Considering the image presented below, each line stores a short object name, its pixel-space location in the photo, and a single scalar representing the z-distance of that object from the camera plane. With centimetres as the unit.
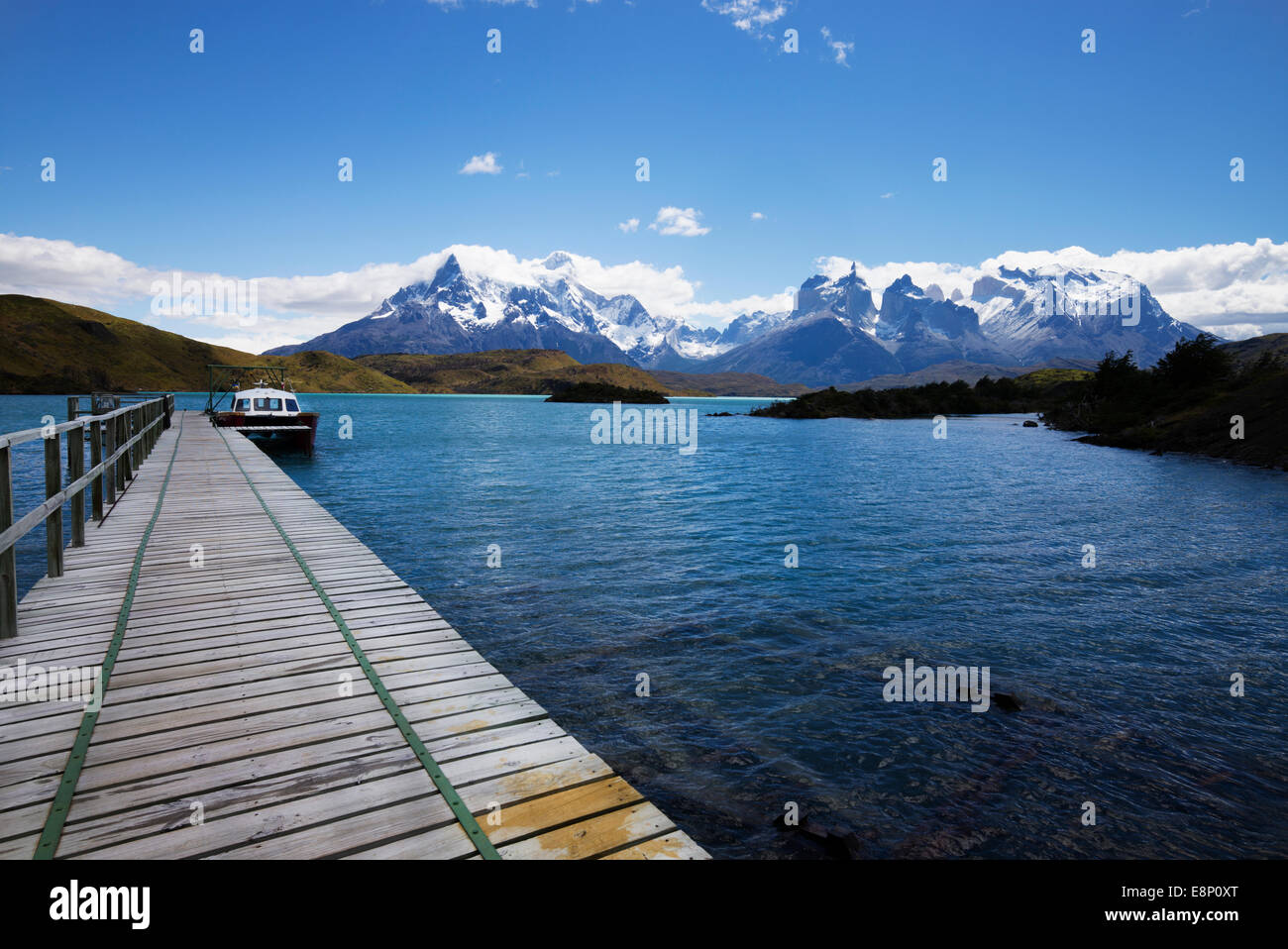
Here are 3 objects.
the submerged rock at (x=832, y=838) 672
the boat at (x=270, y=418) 4668
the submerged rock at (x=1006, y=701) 1023
